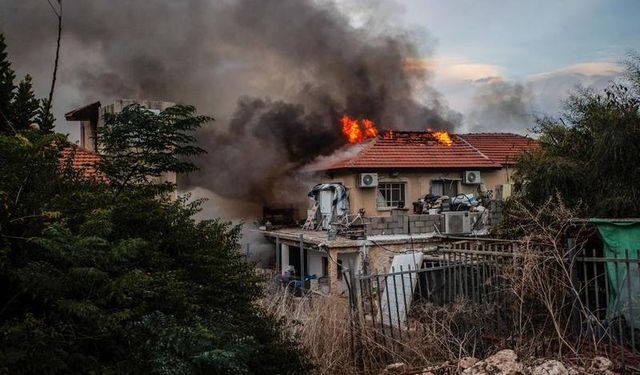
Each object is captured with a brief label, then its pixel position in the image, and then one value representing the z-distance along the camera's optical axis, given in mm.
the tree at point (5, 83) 8328
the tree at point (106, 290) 3508
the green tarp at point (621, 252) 7449
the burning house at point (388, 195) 18625
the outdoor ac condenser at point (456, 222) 18234
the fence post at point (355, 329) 7281
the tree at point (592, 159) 9953
